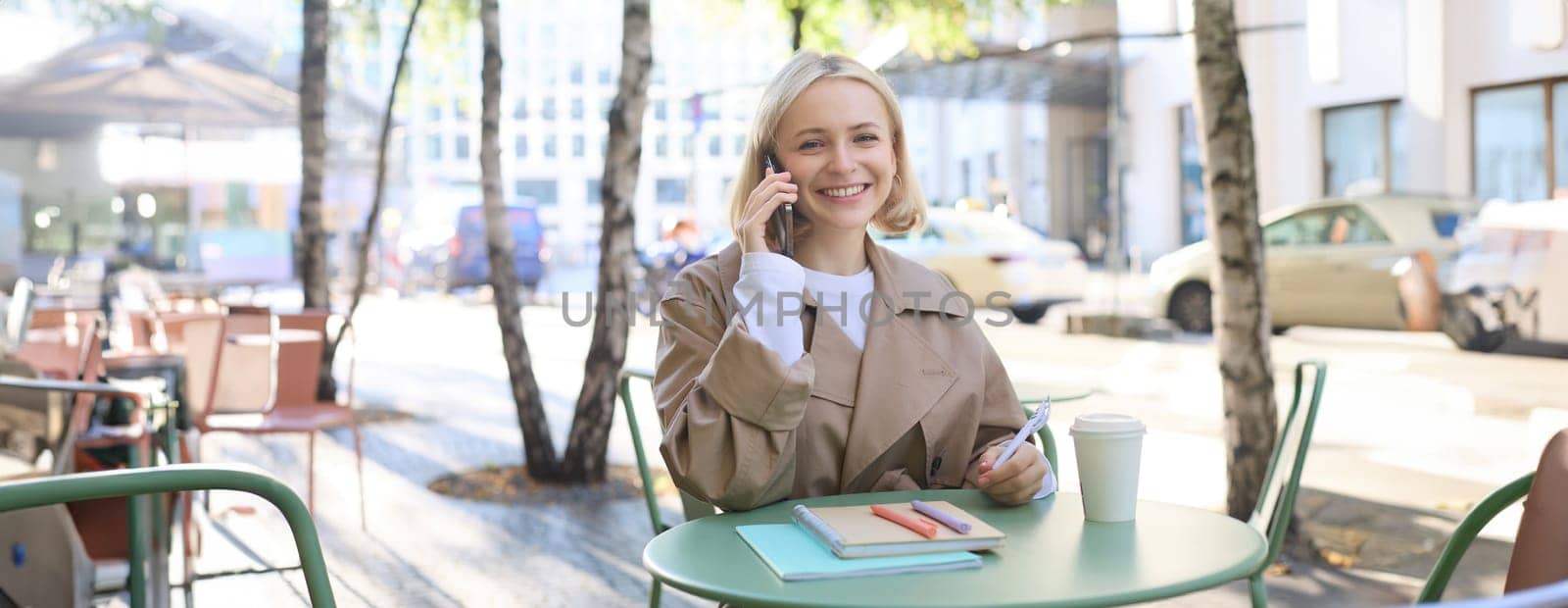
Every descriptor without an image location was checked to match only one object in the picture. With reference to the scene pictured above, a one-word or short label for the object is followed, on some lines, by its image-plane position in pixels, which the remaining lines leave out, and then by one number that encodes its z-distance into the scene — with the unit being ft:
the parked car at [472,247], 87.25
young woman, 7.07
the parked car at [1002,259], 55.11
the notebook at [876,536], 5.83
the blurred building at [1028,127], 89.04
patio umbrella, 36.52
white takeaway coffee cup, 6.59
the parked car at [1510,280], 29.68
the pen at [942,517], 6.12
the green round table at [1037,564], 5.41
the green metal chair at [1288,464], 9.68
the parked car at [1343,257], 36.58
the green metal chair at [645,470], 10.07
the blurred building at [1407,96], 27.99
